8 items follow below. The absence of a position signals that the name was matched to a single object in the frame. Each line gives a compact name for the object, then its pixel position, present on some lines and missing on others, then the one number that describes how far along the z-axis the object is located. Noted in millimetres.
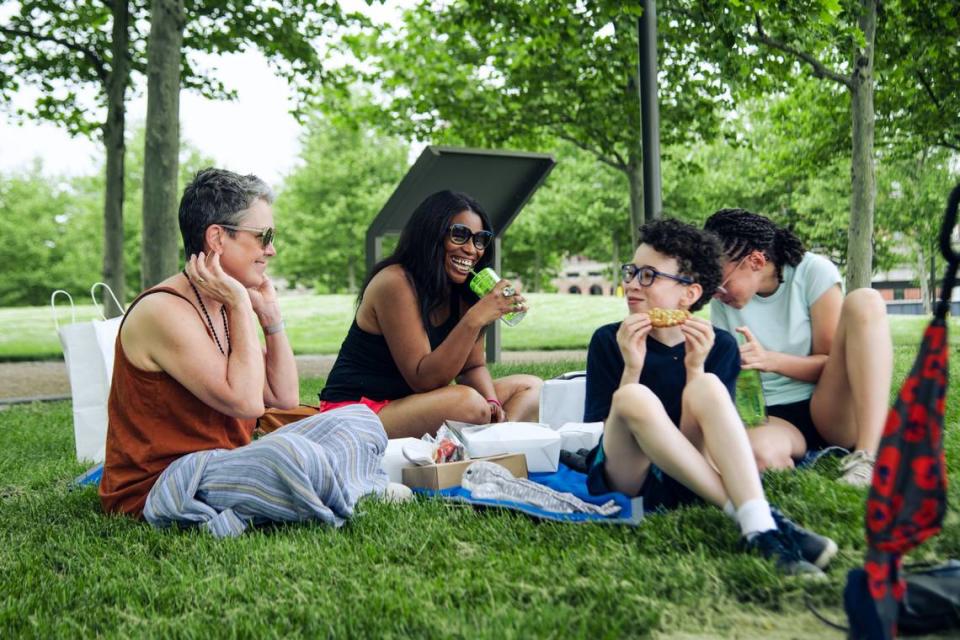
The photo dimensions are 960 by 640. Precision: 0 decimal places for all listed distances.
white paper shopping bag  5020
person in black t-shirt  2752
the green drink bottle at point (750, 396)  3578
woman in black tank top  4355
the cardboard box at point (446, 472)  3822
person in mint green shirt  3614
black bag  2098
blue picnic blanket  3166
